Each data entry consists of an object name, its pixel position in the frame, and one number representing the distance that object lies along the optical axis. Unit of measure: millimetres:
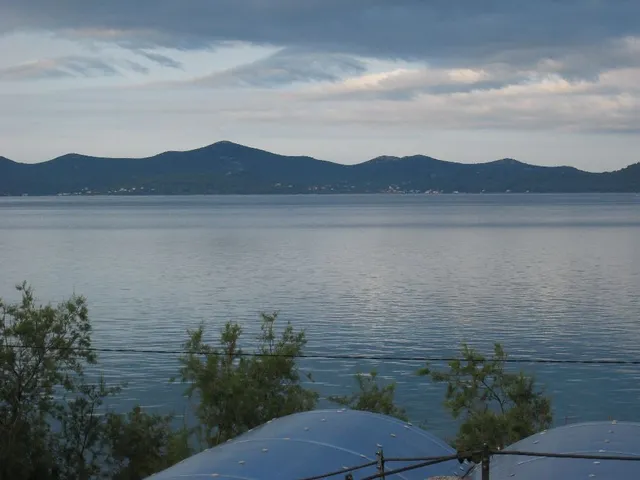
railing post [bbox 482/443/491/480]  12667
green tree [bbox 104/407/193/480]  36656
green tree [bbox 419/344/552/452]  33906
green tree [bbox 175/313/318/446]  34162
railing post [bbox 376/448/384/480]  15897
